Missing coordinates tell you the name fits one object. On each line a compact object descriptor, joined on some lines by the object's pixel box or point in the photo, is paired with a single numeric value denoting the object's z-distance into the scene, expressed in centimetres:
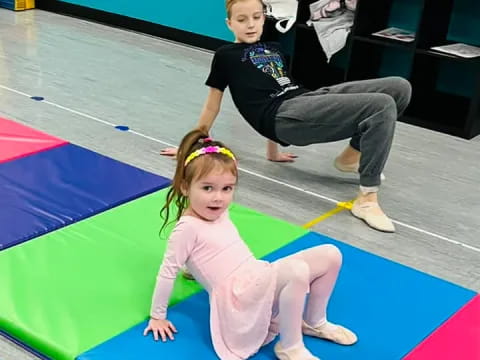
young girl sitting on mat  186
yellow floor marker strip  283
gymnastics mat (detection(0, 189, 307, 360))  199
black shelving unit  400
